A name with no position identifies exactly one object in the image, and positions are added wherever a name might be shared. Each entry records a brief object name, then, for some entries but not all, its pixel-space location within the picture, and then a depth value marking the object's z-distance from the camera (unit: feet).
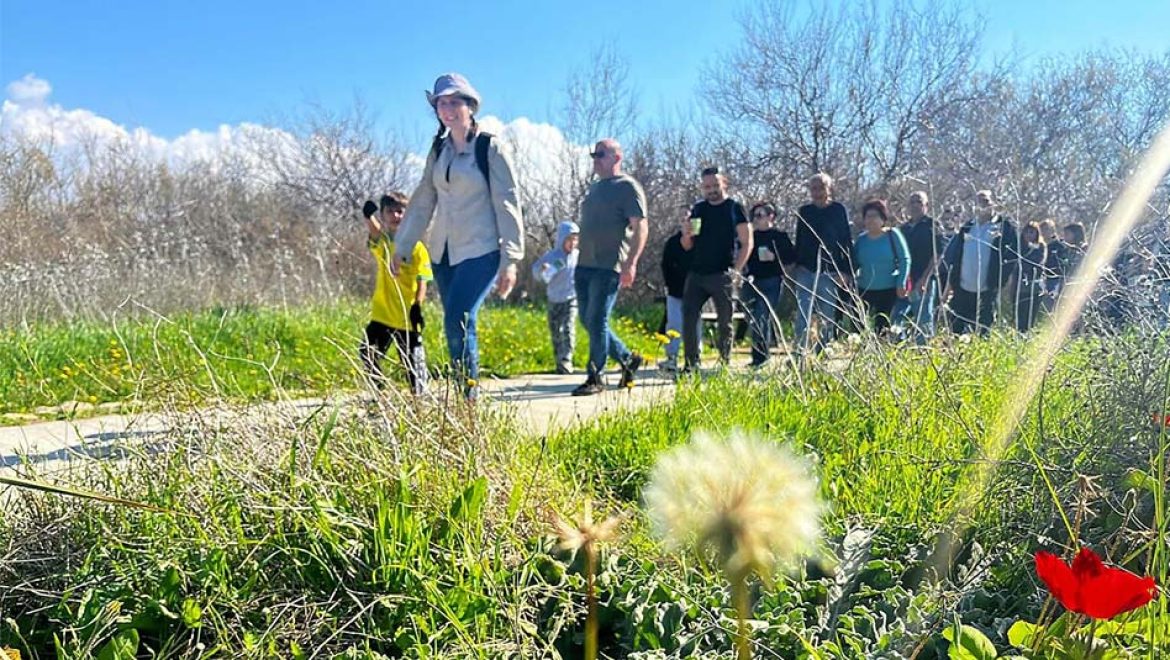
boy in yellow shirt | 15.40
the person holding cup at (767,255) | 24.31
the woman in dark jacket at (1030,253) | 26.81
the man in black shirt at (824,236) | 21.85
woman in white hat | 13.97
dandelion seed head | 2.02
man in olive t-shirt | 18.08
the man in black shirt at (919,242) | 26.25
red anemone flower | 2.99
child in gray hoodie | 23.98
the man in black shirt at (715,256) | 19.84
